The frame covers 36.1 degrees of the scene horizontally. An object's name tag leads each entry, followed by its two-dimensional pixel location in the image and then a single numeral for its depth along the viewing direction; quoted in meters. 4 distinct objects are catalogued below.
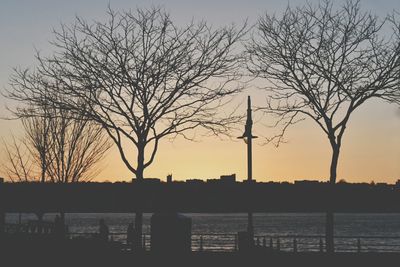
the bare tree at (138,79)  24.50
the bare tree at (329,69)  22.80
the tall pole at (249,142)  25.29
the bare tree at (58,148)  38.60
